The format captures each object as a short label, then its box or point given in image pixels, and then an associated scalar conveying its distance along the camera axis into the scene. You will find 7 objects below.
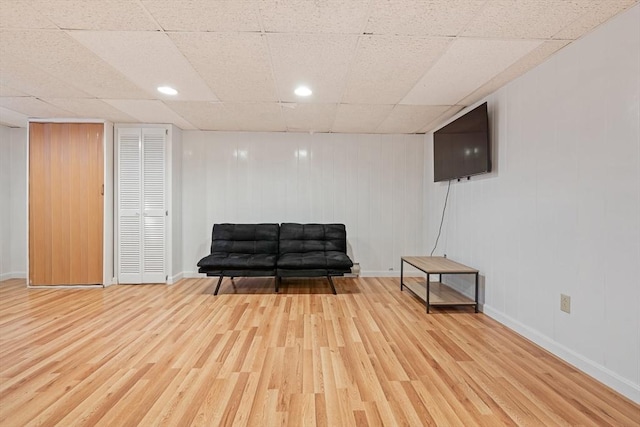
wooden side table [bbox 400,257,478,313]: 3.25
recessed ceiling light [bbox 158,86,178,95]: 3.05
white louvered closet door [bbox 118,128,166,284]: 4.39
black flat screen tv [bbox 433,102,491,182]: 3.04
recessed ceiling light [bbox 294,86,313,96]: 3.03
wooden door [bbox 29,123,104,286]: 4.16
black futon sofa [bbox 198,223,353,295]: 3.88
